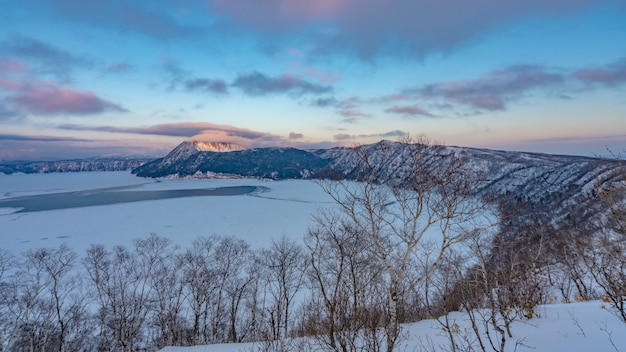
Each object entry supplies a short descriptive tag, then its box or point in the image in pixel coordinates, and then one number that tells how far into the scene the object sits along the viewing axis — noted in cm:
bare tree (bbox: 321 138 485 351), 728
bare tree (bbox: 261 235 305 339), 2194
